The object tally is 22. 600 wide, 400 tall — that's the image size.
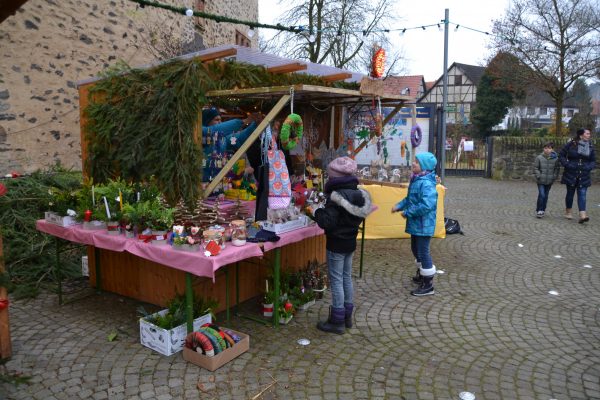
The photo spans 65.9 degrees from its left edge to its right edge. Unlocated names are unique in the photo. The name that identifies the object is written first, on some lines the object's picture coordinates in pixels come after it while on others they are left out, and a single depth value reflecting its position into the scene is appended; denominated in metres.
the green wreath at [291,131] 4.19
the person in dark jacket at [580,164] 8.73
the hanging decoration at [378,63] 5.01
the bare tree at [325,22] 17.75
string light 6.10
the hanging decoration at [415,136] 6.52
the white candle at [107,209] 4.23
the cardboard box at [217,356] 3.44
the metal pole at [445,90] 8.49
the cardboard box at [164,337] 3.67
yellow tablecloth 7.50
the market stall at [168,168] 4.04
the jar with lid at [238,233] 3.81
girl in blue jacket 4.91
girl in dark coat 3.90
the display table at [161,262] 3.61
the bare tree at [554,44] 16.75
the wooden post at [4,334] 3.55
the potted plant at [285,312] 4.29
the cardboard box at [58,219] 4.49
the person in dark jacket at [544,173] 9.16
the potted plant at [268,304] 4.42
